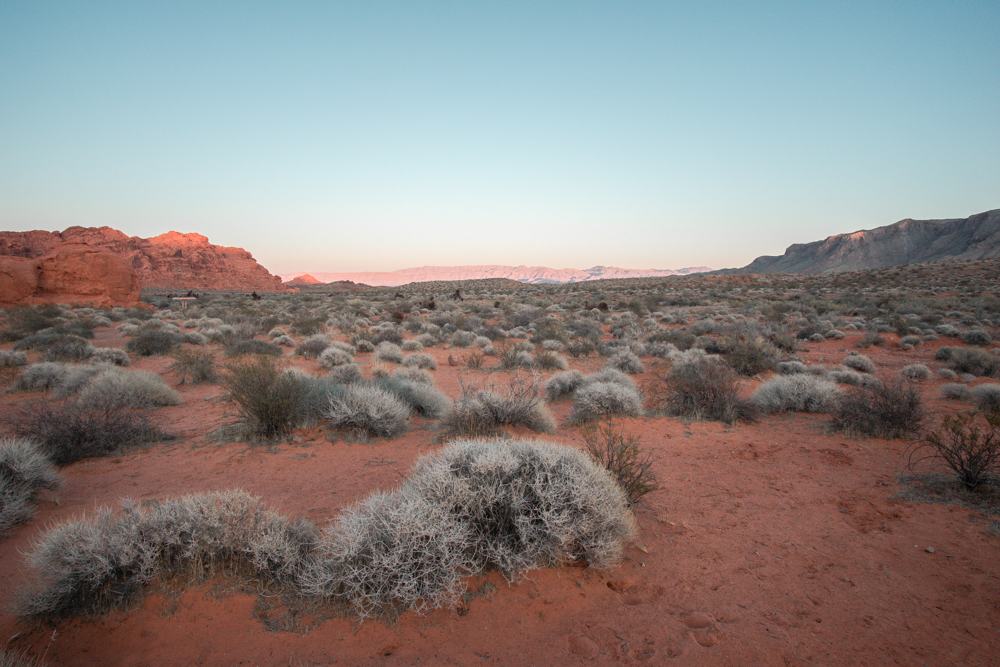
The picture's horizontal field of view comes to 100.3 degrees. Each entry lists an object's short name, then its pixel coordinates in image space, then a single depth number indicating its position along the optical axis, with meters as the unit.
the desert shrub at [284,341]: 14.70
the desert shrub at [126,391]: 6.39
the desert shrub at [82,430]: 5.06
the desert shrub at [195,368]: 9.55
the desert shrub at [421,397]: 7.32
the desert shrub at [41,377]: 8.07
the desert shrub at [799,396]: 7.13
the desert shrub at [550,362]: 11.30
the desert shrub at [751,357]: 10.31
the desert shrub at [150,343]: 12.15
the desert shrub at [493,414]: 6.05
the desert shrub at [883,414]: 5.78
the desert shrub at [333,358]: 10.99
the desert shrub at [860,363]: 10.41
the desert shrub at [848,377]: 8.77
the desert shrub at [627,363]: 10.69
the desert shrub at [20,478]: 3.62
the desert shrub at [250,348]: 12.26
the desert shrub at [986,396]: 6.88
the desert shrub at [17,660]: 2.01
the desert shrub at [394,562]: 2.76
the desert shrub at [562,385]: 8.62
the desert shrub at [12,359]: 9.59
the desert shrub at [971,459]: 4.14
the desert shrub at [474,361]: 11.70
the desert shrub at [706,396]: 7.03
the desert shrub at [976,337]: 13.05
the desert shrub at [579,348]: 13.27
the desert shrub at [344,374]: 8.90
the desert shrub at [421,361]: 11.49
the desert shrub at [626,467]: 4.07
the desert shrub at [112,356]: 10.50
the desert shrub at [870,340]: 14.01
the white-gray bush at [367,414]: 6.20
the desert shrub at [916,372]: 9.46
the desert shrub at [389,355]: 12.20
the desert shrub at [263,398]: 6.00
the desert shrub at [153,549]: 2.66
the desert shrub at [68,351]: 10.49
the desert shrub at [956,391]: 7.47
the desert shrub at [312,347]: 12.49
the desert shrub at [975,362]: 9.49
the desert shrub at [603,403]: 7.12
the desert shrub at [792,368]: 10.04
